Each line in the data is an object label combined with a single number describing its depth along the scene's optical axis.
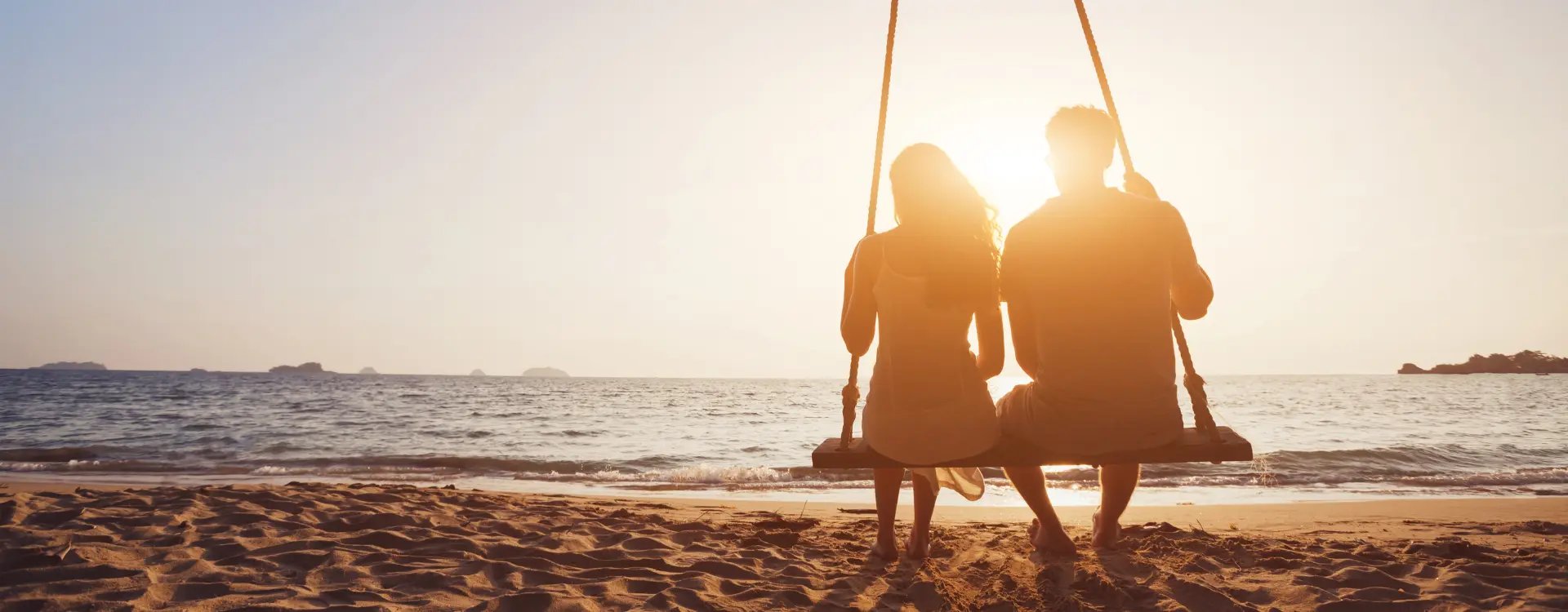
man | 2.86
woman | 3.01
